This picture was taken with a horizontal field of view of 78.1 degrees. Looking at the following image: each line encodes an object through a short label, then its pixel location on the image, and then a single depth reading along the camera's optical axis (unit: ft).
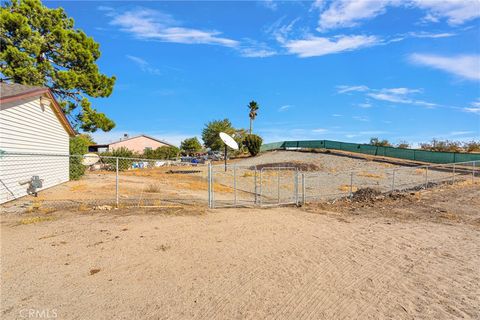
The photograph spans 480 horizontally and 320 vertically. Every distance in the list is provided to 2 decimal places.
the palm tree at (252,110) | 241.35
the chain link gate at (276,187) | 47.06
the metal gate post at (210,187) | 35.34
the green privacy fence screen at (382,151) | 99.85
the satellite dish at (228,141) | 85.71
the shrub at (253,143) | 166.81
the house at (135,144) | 218.38
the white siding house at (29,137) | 36.06
